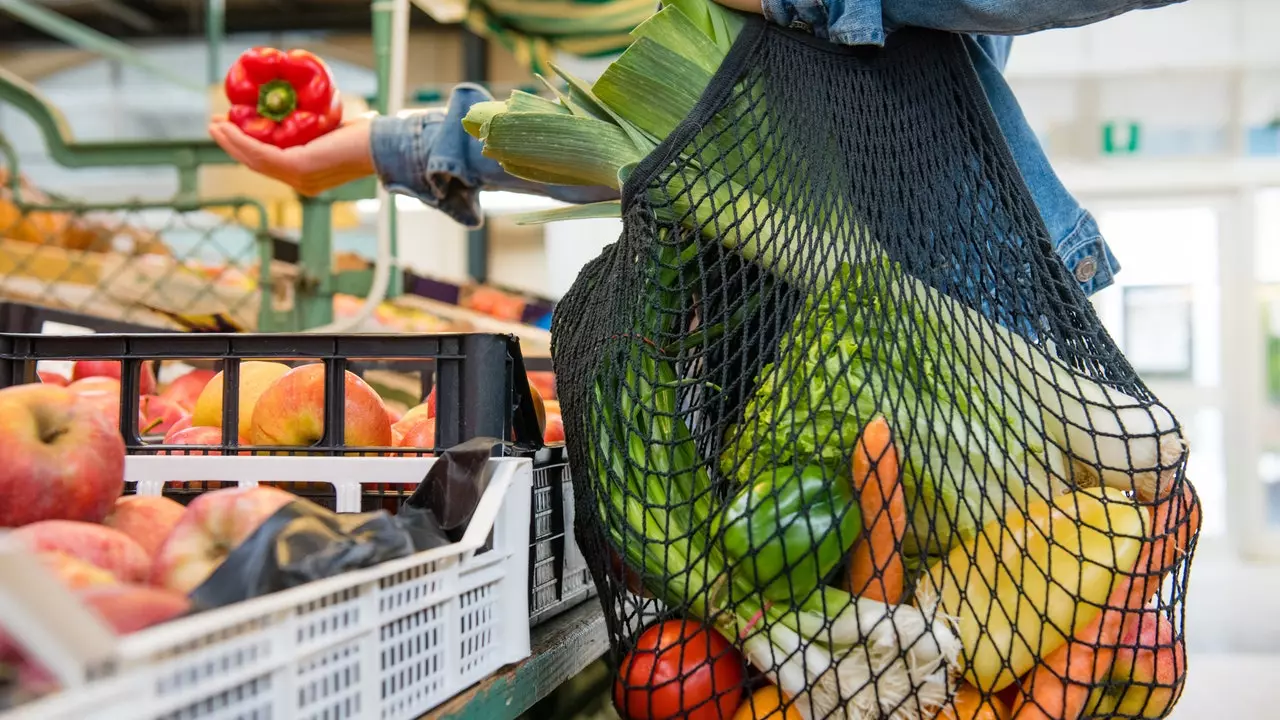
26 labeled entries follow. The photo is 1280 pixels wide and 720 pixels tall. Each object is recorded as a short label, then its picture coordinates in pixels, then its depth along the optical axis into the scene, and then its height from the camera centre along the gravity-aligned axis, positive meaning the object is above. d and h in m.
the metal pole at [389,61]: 2.14 +0.64
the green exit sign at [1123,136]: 6.44 +1.37
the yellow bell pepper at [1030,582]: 0.77 -0.15
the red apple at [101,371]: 1.49 +0.00
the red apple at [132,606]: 0.52 -0.11
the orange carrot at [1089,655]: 0.77 -0.20
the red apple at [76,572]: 0.56 -0.11
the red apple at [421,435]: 1.06 -0.06
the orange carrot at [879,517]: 0.77 -0.10
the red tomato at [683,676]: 0.81 -0.23
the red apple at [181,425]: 1.24 -0.06
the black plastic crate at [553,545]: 0.99 -0.16
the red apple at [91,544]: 0.61 -0.10
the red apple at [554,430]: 1.26 -0.07
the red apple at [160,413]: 1.34 -0.05
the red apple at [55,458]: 0.68 -0.06
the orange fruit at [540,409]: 1.14 -0.04
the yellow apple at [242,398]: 1.16 -0.03
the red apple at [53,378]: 1.41 -0.01
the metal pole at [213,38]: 5.01 +1.53
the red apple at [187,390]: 1.48 -0.03
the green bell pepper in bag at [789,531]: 0.77 -0.11
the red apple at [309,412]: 1.02 -0.04
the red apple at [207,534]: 0.66 -0.10
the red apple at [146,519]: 0.72 -0.10
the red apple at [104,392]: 1.12 -0.03
